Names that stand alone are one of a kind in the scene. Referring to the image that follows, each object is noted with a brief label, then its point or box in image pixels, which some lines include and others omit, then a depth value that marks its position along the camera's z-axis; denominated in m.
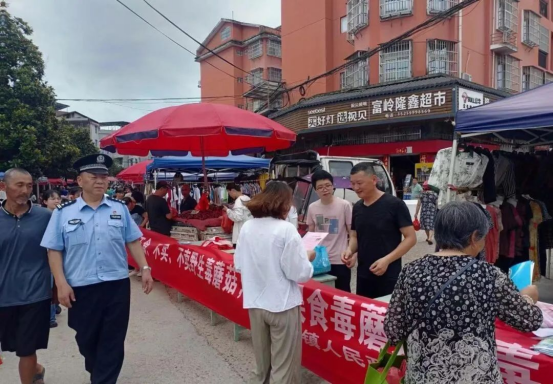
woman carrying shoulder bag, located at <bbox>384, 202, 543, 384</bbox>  1.66
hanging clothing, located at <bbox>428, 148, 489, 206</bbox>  4.48
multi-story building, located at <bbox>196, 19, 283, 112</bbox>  30.52
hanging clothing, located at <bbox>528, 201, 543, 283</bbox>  4.65
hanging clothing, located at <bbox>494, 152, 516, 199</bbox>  4.57
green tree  19.38
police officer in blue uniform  2.95
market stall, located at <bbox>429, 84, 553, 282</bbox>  4.47
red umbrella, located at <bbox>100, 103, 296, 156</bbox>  5.14
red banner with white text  2.10
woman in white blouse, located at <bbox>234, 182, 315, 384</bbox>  2.62
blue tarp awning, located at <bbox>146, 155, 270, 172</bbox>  11.84
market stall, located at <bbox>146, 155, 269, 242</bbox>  6.77
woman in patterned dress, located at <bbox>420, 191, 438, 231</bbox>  8.29
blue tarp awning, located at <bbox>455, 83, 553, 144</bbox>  3.45
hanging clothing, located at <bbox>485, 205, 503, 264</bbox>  4.43
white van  6.78
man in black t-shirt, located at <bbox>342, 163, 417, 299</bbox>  3.22
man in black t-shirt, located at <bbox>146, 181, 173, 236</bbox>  7.02
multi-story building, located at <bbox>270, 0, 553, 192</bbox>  15.53
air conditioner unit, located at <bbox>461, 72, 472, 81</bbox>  16.56
